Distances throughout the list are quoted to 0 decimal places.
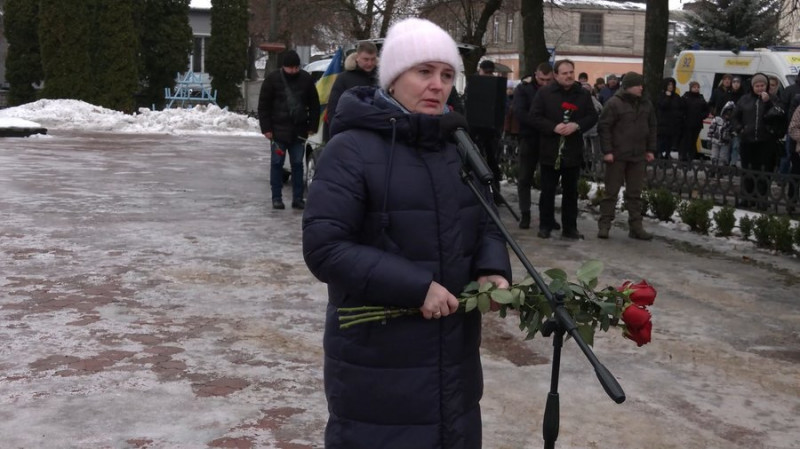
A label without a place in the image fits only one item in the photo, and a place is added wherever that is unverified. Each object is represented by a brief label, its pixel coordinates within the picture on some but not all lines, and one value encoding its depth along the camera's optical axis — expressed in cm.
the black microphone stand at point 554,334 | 257
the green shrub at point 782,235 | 1073
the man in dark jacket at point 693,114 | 2033
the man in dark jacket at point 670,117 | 2050
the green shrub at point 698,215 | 1212
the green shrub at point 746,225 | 1146
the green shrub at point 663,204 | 1295
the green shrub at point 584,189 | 1494
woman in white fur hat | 295
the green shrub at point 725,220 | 1180
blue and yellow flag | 1377
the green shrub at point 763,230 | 1103
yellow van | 1966
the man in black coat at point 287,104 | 1259
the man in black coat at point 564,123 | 1116
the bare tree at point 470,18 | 2469
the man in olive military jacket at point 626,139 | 1136
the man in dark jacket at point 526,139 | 1205
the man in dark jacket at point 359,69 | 1067
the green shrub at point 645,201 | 1343
